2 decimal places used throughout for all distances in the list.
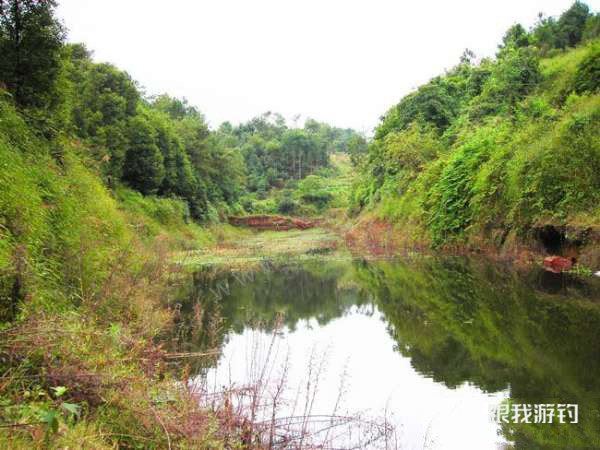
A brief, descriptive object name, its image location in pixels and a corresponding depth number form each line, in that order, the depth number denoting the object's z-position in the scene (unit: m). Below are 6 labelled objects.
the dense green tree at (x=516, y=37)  41.28
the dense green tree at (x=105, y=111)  27.48
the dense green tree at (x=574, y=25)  38.34
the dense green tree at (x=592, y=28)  33.94
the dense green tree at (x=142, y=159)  34.88
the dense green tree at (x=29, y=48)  11.94
